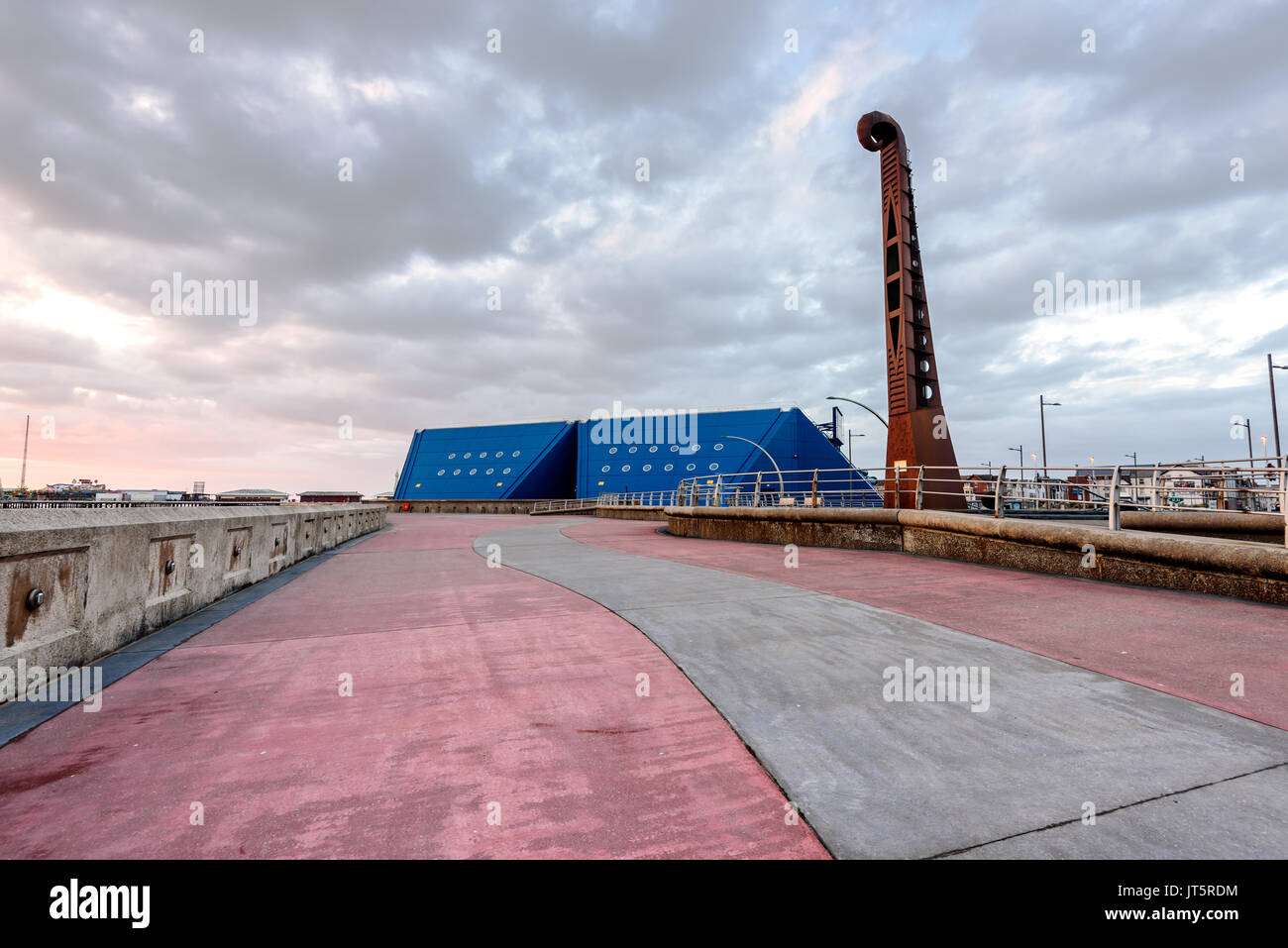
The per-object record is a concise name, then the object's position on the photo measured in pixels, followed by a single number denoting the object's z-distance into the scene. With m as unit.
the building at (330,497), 66.69
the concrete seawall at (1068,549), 6.36
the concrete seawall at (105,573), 3.63
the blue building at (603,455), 52.88
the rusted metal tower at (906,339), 20.75
